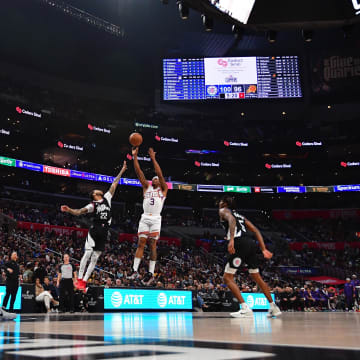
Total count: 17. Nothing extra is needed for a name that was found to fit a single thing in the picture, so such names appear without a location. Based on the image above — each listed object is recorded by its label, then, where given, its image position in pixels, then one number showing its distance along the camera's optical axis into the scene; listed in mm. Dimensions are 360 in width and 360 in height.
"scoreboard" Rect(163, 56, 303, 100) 41062
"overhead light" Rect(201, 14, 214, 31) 15472
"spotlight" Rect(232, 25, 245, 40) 15591
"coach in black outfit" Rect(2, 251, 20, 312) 11642
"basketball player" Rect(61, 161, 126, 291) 10648
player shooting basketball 10273
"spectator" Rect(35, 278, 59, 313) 15883
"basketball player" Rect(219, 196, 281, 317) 9758
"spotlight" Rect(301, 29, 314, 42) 15945
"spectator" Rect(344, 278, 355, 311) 26438
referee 14789
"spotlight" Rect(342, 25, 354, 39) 15103
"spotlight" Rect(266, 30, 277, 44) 16312
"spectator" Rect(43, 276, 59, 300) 17016
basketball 9609
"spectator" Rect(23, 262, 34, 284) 17531
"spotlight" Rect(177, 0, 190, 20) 14853
